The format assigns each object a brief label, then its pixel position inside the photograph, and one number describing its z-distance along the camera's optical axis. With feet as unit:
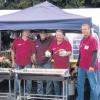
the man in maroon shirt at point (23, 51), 20.42
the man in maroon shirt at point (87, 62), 18.63
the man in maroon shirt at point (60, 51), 19.22
